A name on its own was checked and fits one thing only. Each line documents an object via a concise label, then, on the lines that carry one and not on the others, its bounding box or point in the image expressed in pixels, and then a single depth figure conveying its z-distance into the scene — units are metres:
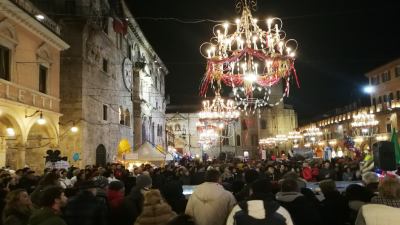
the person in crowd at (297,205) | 5.70
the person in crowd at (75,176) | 12.20
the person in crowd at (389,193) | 4.75
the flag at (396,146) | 14.60
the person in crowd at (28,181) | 10.36
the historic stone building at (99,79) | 25.92
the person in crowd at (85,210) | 5.54
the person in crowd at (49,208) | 4.53
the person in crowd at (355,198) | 6.30
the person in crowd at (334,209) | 6.55
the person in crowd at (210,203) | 5.78
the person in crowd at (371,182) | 7.09
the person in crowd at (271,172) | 14.18
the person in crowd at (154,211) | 4.83
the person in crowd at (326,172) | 15.25
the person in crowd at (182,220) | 3.80
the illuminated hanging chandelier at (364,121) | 37.91
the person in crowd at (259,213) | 4.22
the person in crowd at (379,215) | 4.30
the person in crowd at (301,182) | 7.34
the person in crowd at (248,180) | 7.22
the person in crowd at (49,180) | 7.16
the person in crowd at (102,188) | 7.12
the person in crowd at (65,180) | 11.43
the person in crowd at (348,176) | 16.15
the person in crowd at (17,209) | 5.27
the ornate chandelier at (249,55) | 13.55
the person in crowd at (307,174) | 16.41
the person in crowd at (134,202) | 6.64
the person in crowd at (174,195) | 7.59
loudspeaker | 12.16
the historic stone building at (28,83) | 17.78
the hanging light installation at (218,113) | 34.38
